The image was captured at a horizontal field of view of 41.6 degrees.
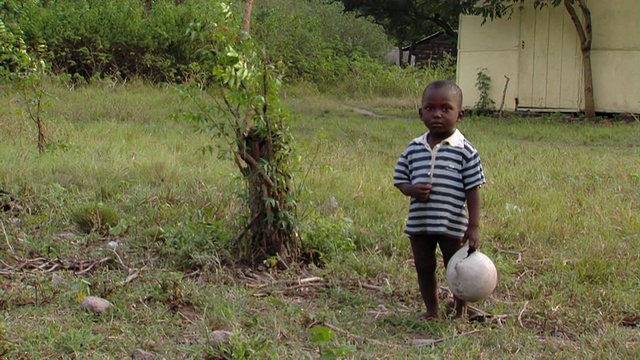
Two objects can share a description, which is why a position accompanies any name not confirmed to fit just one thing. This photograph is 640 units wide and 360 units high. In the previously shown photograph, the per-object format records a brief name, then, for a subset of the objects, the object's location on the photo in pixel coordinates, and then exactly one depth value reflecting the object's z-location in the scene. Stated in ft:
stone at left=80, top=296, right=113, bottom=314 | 12.75
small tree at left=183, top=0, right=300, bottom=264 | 15.39
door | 48.83
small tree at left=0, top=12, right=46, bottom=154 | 24.21
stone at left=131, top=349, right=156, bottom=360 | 10.88
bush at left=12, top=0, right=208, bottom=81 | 57.57
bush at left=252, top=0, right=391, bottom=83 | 70.18
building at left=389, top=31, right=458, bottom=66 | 109.50
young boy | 12.81
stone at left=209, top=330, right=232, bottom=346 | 11.12
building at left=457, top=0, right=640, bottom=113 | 47.14
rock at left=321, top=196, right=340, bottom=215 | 20.12
